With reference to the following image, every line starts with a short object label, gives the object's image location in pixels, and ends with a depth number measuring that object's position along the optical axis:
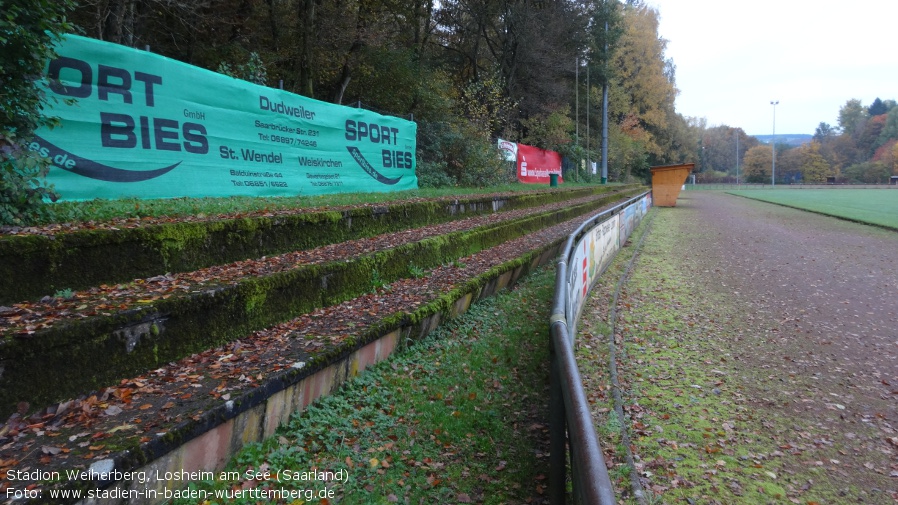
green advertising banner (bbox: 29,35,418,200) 5.59
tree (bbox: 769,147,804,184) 100.69
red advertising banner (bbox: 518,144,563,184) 25.12
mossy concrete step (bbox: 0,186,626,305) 3.41
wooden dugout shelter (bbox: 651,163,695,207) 28.53
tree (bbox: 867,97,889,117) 130.88
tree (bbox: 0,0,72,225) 3.90
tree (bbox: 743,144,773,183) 101.44
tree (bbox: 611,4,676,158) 50.78
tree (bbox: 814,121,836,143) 140.74
